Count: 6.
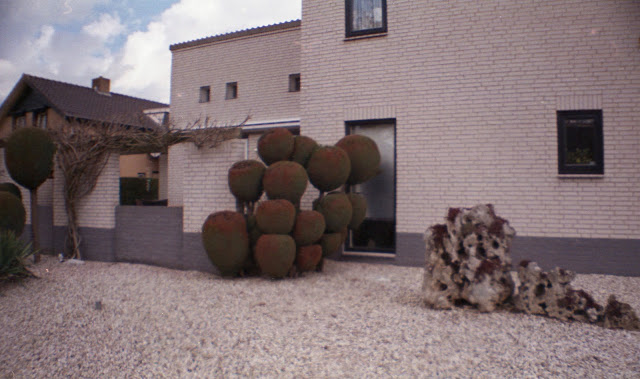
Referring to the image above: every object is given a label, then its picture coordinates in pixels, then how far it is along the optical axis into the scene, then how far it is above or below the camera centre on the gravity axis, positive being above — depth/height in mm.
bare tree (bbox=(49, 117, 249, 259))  6953 +885
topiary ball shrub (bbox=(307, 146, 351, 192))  5704 +401
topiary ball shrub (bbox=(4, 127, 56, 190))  6695 +689
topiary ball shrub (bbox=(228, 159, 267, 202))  5555 +208
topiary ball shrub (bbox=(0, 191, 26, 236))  6363 -345
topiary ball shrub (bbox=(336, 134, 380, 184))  6141 +597
